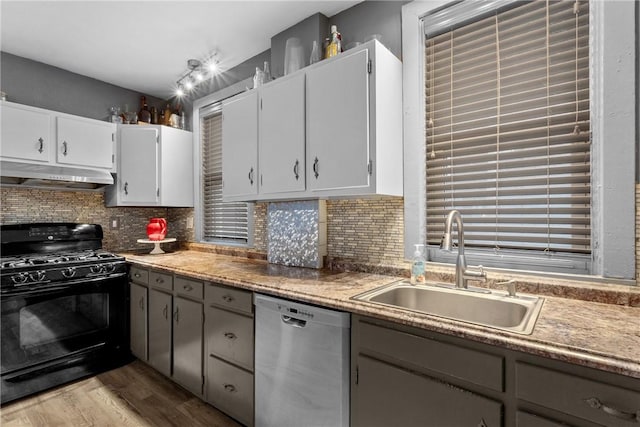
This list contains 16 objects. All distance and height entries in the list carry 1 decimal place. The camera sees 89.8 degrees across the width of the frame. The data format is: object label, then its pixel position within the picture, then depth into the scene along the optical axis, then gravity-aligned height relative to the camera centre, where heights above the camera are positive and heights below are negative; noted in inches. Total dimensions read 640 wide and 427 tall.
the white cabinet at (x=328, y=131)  71.2 +20.7
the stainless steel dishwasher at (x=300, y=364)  58.3 -29.8
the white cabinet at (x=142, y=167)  129.8 +19.2
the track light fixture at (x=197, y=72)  118.4 +56.1
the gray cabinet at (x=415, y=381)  43.8 -25.6
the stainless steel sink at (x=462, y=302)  57.4 -17.3
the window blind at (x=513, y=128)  61.2 +18.1
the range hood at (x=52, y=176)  104.0 +13.2
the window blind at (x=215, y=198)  129.1 +6.9
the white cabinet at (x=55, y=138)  103.6 +27.1
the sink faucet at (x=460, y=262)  62.9 -10.1
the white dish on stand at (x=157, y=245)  129.3 -12.4
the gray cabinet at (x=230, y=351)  74.5 -33.3
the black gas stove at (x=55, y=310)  90.4 -29.6
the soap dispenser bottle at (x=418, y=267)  72.4 -12.0
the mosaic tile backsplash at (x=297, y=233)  92.7 -5.7
